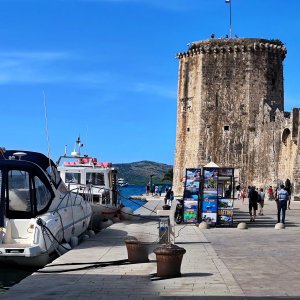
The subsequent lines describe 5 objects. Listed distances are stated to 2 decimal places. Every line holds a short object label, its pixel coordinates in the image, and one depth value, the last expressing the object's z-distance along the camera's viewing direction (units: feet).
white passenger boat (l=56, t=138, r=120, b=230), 86.48
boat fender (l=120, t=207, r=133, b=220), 93.45
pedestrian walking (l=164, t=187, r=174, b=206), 132.80
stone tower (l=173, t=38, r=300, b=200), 189.57
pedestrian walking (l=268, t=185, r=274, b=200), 171.42
